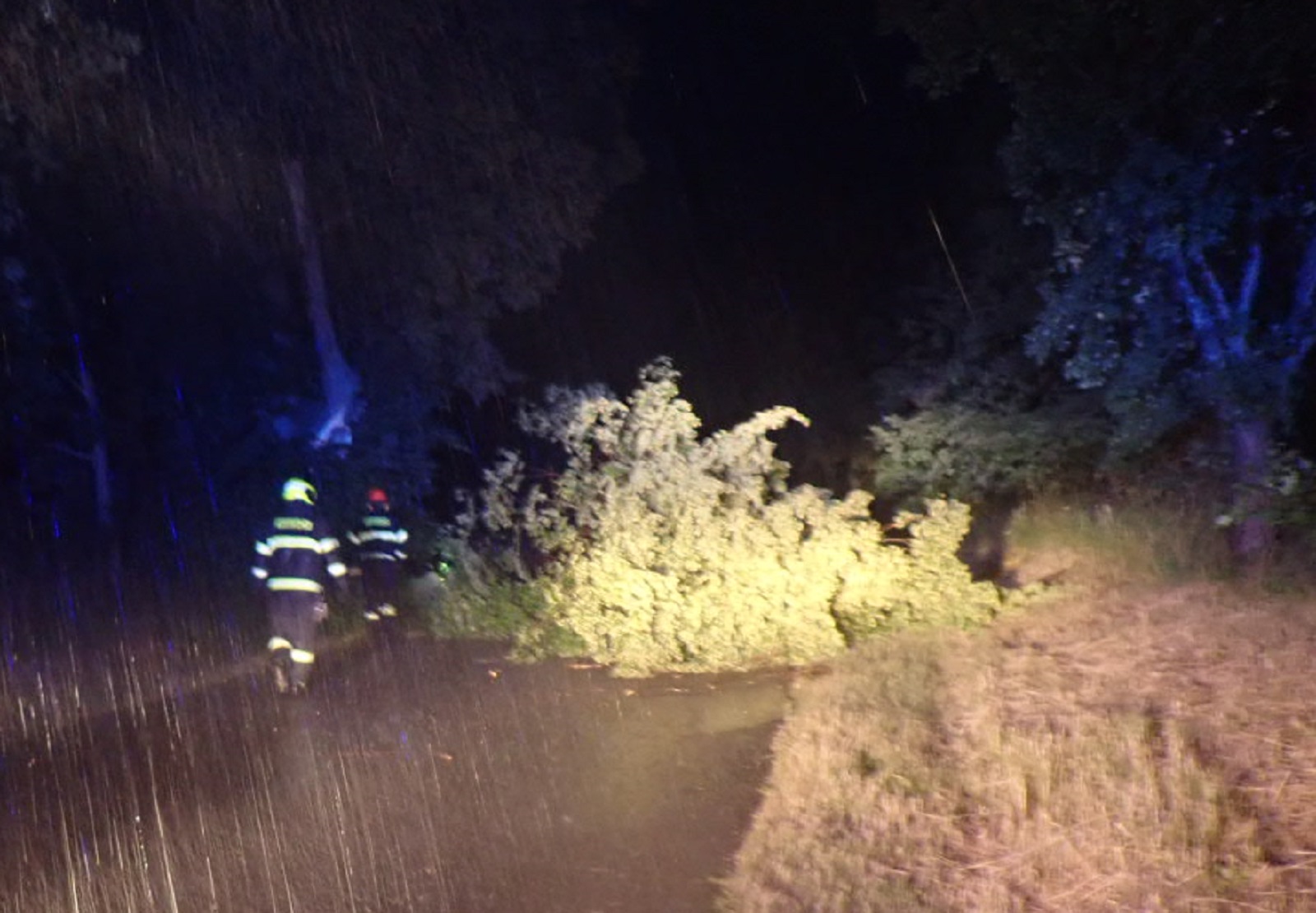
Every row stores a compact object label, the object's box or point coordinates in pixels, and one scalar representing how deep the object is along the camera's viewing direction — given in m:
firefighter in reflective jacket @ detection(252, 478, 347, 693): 9.07
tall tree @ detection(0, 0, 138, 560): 13.20
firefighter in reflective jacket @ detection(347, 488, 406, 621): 11.48
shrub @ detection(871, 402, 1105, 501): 11.55
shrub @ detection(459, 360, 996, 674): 8.31
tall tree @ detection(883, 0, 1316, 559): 8.09
